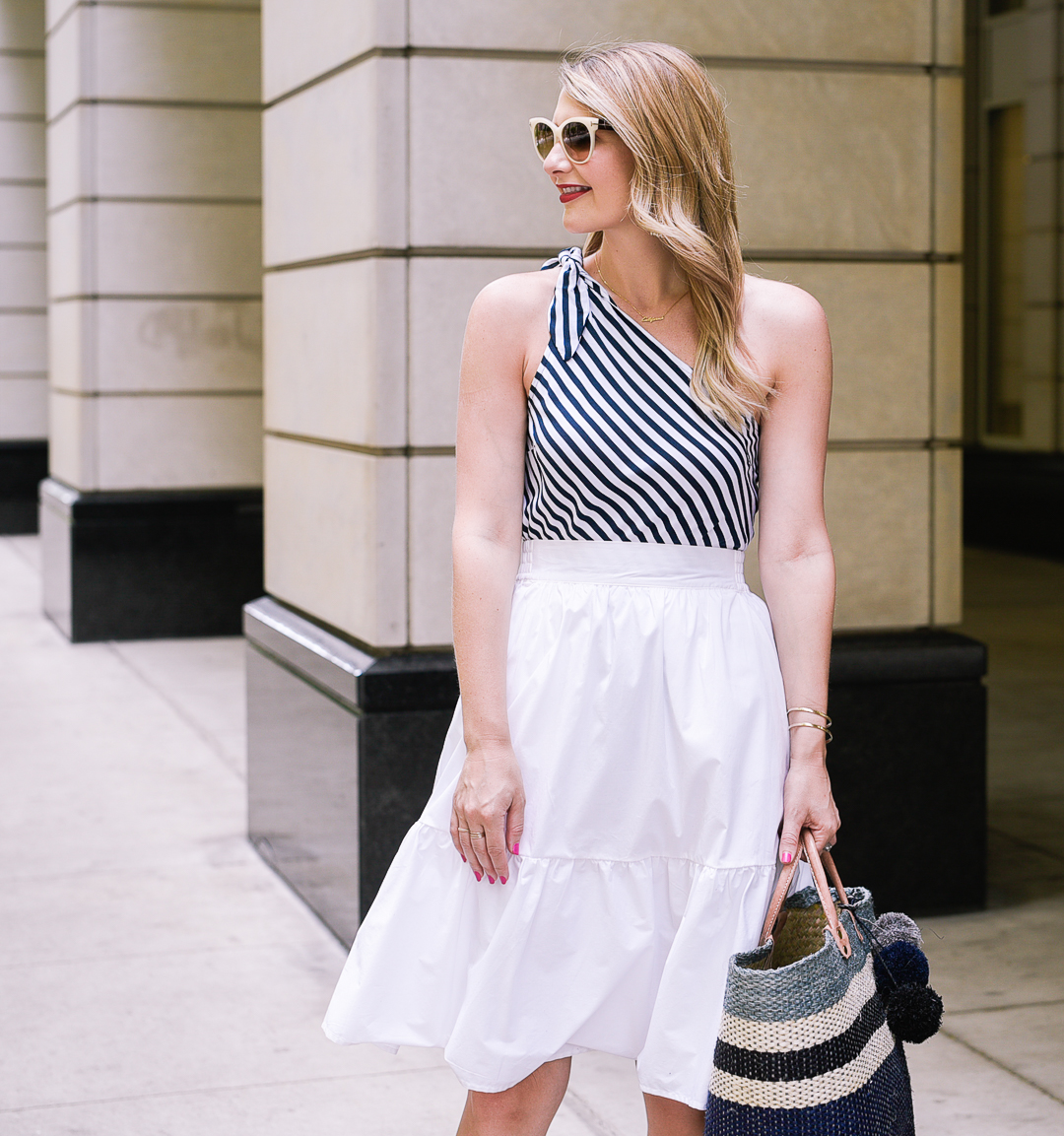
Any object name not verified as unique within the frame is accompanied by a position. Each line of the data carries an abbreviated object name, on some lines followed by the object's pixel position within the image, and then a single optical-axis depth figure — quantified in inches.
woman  96.0
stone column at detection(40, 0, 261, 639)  416.2
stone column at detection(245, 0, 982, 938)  190.7
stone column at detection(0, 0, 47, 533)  673.0
